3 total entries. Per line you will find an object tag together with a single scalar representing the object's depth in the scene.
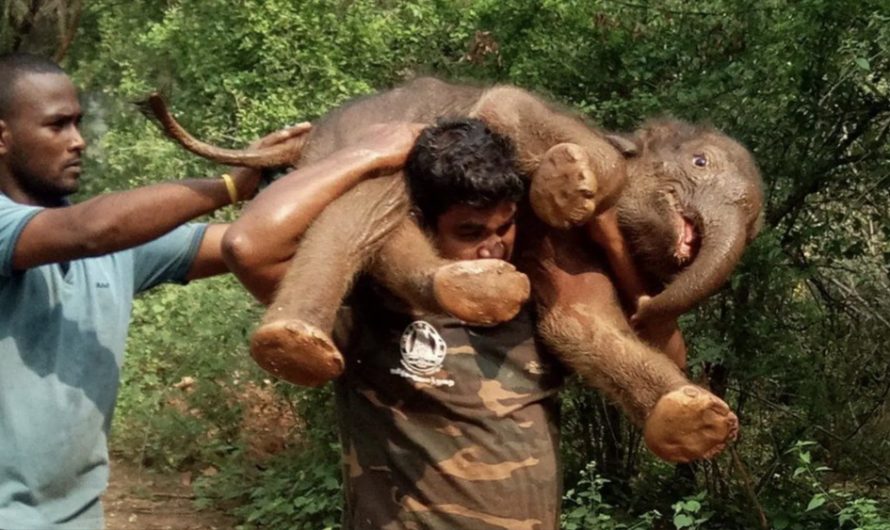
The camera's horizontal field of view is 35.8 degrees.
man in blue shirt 2.94
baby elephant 2.67
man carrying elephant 2.98
